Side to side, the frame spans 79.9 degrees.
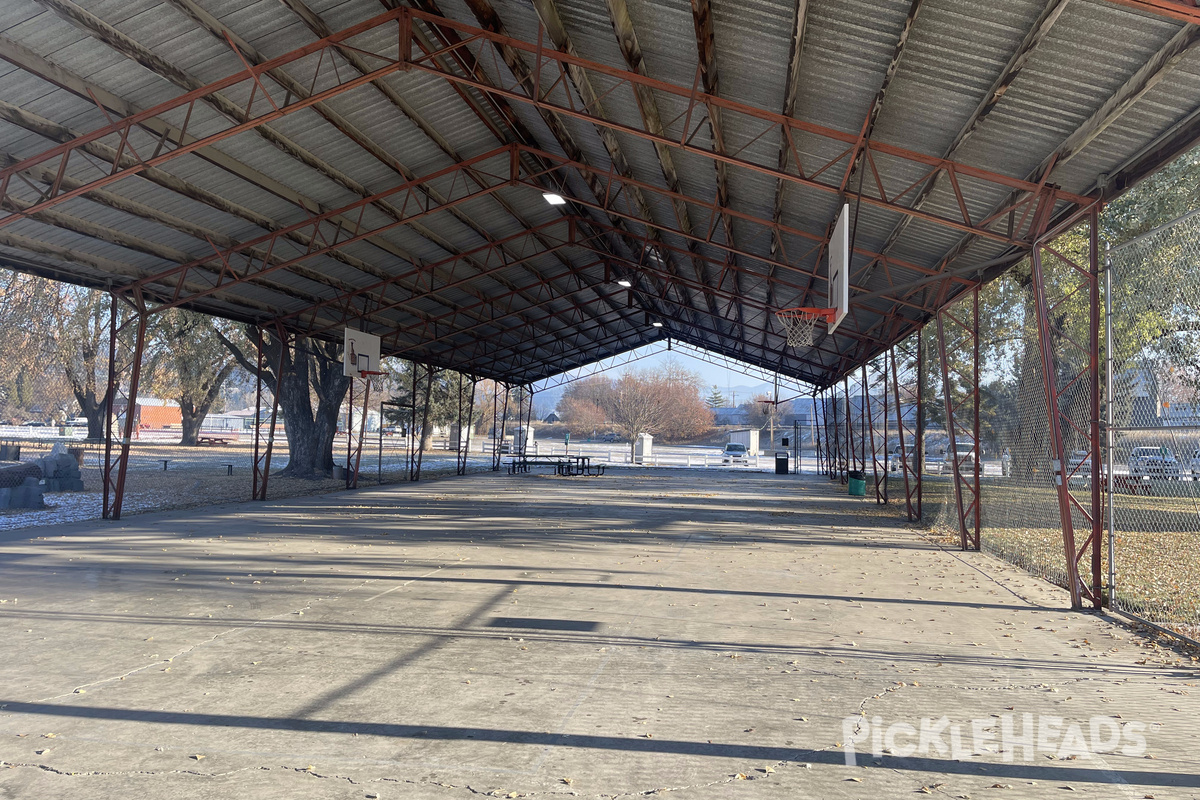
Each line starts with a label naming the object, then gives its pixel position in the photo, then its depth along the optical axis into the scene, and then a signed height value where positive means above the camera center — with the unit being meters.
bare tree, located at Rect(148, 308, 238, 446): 28.30 +3.87
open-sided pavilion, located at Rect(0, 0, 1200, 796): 7.36 +4.54
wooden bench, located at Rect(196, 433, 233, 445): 47.00 +0.09
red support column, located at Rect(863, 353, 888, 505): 21.56 -0.31
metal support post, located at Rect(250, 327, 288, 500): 19.09 +0.91
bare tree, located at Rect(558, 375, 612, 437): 85.25 +5.67
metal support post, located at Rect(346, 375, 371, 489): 23.73 -0.98
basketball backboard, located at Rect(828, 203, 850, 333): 9.59 +2.72
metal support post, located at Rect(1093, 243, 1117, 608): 7.70 +0.77
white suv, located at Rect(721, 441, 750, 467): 47.38 -0.05
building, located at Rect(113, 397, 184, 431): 77.19 +2.62
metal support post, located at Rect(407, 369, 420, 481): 25.60 +0.37
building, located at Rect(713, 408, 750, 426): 98.69 +5.31
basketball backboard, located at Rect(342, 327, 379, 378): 21.30 +2.80
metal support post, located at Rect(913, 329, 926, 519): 17.44 +0.12
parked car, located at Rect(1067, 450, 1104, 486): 25.29 +0.08
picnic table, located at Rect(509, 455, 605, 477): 34.03 -0.88
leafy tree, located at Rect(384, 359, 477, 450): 45.65 +3.48
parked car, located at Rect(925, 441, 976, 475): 33.40 +0.15
